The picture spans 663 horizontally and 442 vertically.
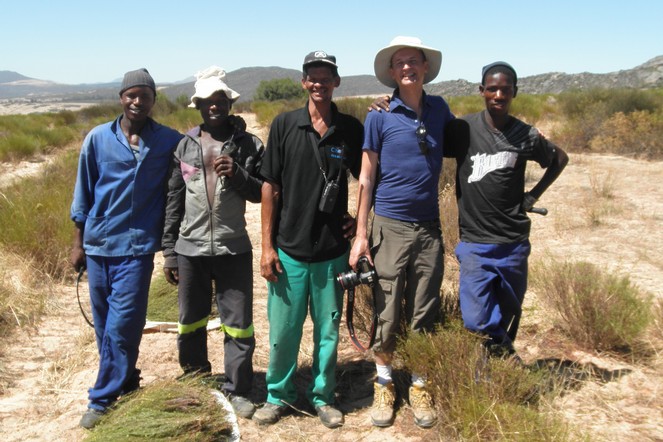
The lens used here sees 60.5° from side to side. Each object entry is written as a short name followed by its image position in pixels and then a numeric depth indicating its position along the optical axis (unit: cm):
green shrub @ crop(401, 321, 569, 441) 273
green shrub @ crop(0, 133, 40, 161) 1299
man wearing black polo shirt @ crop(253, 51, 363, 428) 300
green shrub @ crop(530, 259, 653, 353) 382
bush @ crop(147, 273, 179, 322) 491
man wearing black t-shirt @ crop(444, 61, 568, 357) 306
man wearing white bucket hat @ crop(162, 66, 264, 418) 312
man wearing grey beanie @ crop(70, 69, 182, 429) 313
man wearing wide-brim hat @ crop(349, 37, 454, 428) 297
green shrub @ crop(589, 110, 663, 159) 1111
